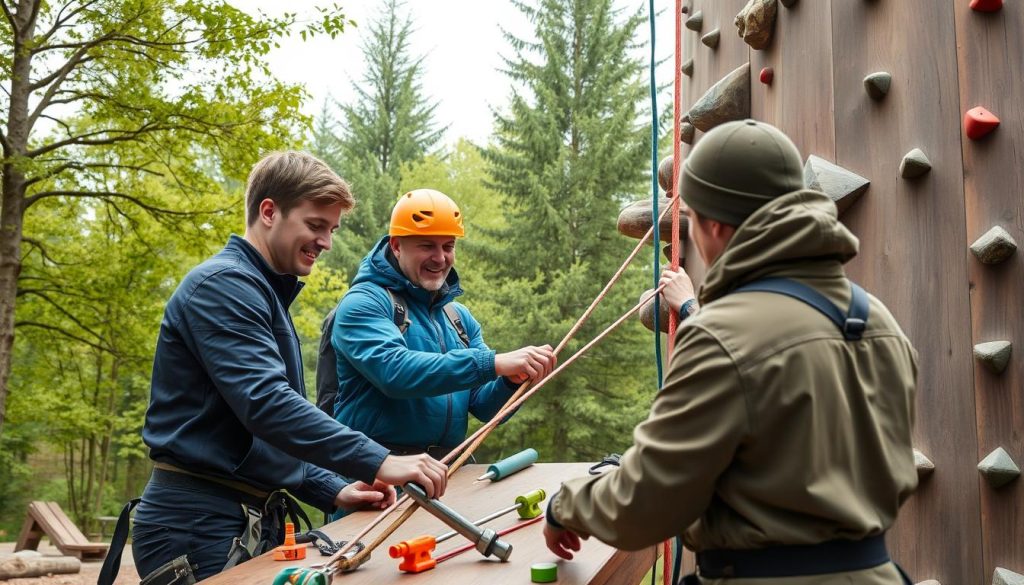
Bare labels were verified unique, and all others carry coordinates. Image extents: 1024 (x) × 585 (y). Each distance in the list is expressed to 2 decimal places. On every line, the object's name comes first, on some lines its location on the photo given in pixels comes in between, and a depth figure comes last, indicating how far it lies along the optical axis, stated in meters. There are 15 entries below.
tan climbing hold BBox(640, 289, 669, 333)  4.45
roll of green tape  2.39
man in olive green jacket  1.75
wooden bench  12.82
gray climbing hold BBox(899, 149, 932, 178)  2.87
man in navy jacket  2.78
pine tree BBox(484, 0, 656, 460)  23.28
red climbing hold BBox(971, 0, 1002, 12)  2.71
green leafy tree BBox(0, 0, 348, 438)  11.20
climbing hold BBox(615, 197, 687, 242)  5.07
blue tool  3.82
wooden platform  2.47
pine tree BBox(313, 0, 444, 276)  30.22
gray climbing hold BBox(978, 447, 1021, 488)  2.55
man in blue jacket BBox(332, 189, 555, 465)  3.60
